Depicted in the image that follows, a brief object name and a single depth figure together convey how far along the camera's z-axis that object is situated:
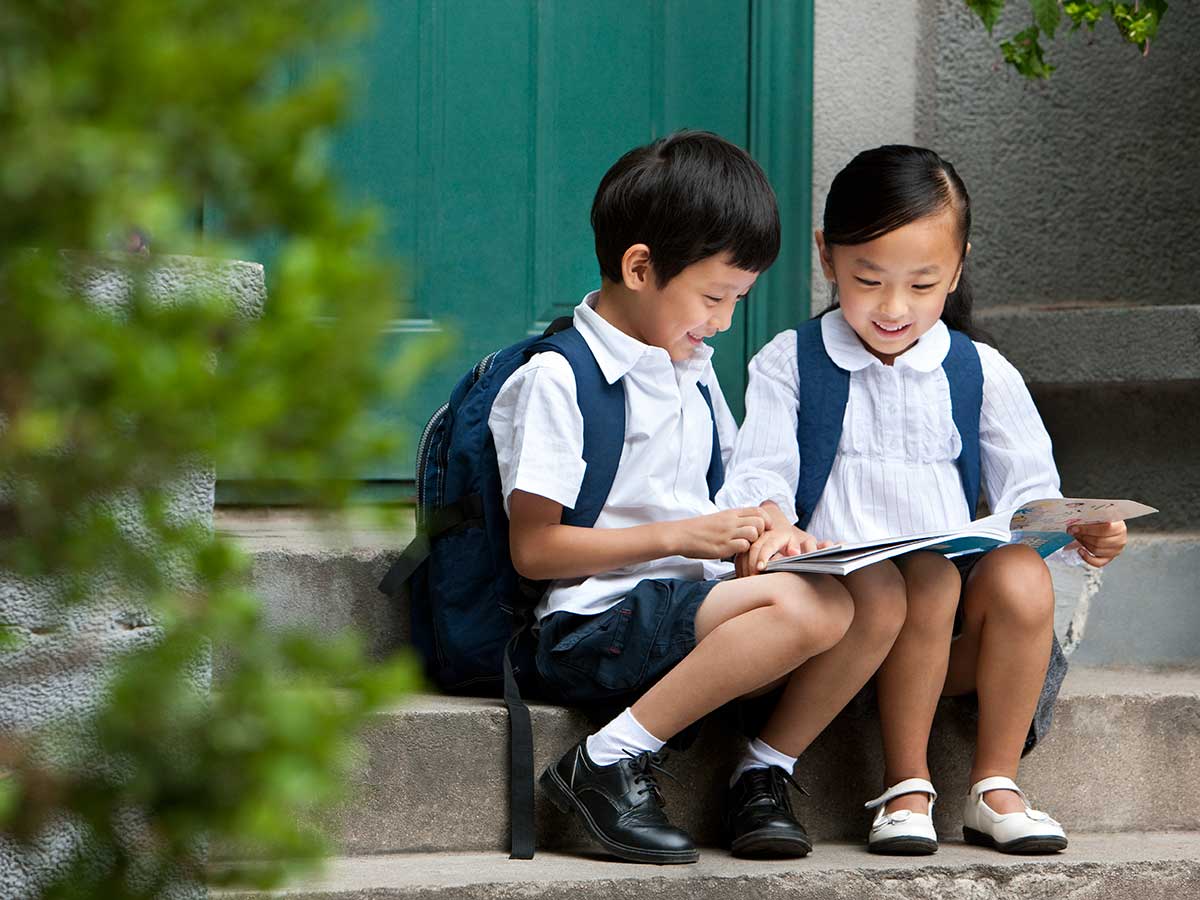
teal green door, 5.89
